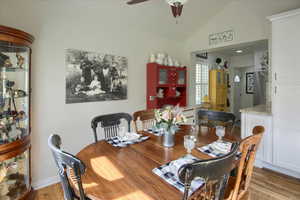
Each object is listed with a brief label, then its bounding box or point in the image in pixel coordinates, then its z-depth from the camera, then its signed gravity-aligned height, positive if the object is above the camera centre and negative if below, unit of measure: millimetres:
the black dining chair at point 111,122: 2024 -327
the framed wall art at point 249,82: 6383 +531
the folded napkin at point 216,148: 1433 -479
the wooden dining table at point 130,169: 906 -508
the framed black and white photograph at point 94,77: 2516 +321
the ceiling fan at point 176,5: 1709 +969
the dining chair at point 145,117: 2291 -305
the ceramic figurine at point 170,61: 3665 +762
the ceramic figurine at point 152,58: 3443 +781
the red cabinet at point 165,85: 3396 +233
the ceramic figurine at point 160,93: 3590 +62
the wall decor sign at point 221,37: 3414 +1250
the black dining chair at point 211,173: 757 -367
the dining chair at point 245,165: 1065 -506
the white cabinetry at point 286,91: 2400 +71
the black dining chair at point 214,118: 2139 -307
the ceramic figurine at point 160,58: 3470 +793
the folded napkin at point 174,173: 976 -508
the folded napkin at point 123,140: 1641 -465
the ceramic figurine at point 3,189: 1767 -1003
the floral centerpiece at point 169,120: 1533 -223
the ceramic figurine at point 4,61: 1734 +373
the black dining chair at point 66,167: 851 -380
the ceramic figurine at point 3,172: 1751 -806
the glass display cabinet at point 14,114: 1716 -205
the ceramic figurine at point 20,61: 1900 +404
